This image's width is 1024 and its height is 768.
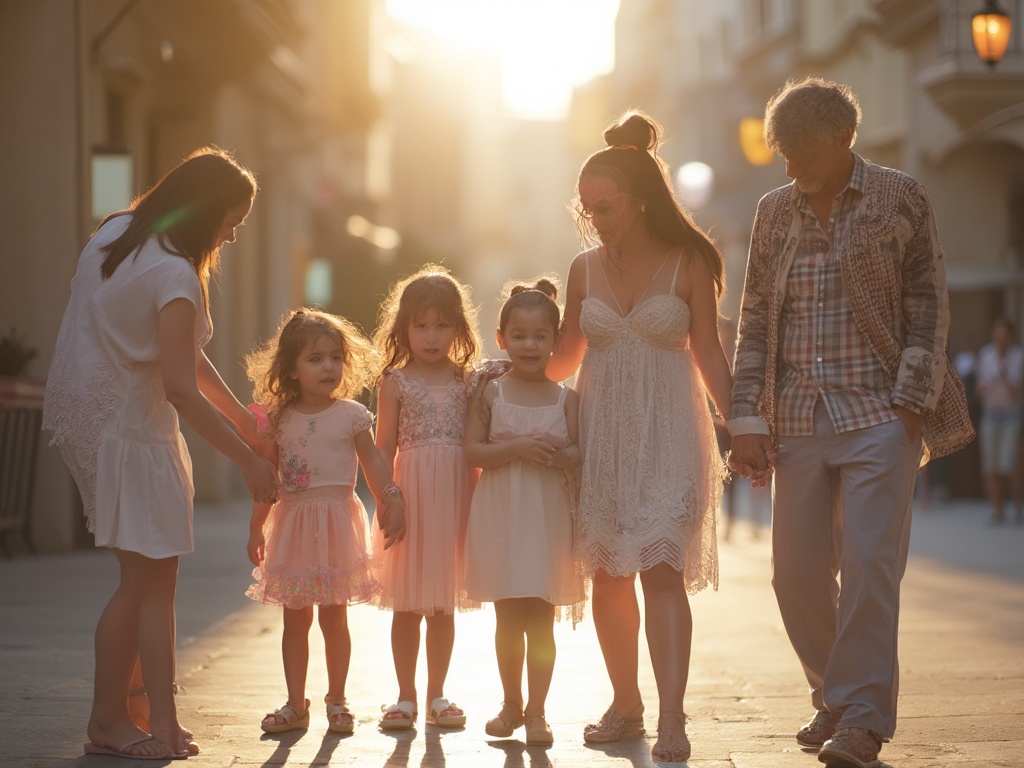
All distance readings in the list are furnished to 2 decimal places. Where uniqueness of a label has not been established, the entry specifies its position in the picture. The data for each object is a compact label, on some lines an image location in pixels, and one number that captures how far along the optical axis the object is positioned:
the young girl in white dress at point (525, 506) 5.74
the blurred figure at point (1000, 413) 18.20
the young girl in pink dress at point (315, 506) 5.83
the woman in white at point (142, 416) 5.20
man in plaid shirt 5.19
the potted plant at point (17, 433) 12.05
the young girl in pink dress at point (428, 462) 5.96
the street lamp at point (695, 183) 29.52
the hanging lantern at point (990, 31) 15.53
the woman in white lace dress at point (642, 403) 5.63
